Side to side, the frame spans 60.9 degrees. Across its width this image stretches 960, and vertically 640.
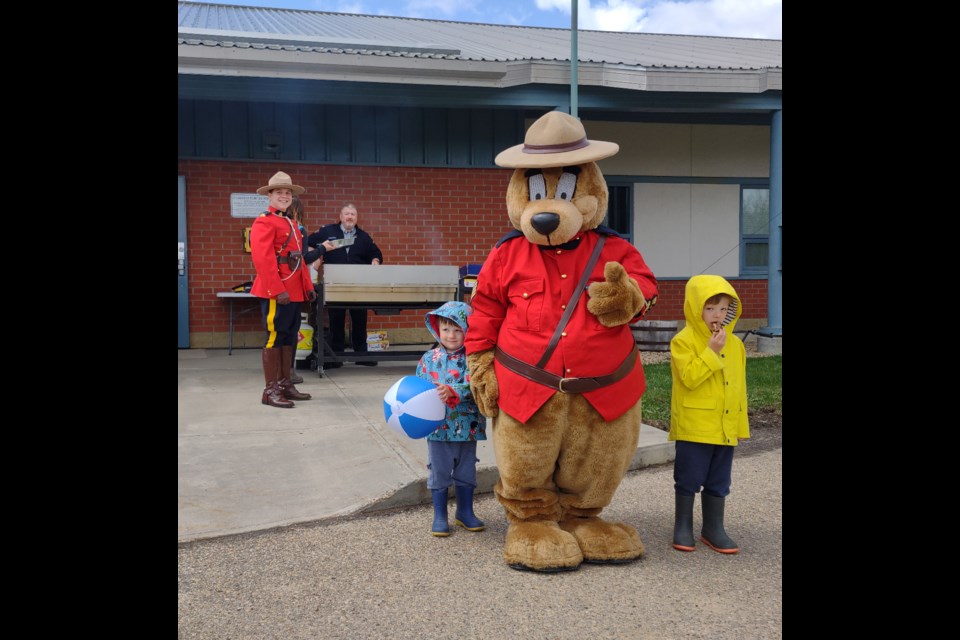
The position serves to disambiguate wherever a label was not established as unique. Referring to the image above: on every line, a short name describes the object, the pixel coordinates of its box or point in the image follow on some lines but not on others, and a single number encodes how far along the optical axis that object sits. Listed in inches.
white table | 396.8
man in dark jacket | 354.3
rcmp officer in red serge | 262.2
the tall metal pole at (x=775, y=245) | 410.9
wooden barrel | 415.5
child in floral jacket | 158.4
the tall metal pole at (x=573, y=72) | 321.7
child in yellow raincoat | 146.6
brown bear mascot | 138.4
